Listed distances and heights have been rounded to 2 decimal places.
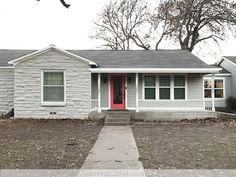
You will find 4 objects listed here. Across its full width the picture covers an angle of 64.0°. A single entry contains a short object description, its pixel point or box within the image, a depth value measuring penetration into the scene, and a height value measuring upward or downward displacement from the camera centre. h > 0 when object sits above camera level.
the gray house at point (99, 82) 10.46 +0.62
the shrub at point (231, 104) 15.32 -0.89
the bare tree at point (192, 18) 19.79 +8.32
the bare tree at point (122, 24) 24.18 +8.97
